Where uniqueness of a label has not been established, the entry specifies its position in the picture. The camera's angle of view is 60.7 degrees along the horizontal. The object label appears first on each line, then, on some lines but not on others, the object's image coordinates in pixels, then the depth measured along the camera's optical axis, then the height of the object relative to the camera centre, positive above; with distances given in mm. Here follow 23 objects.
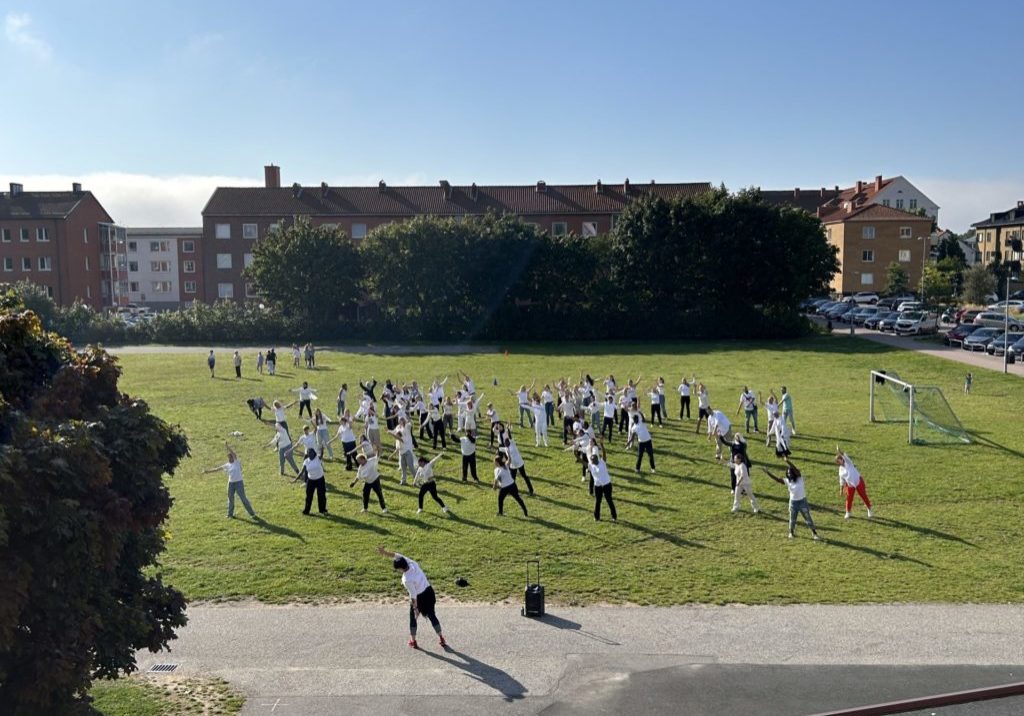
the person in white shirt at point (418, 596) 11406 -3592
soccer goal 24188 -3000
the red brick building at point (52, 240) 73938 +7312
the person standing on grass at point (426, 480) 17234 -3161
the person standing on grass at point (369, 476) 17469 -3092
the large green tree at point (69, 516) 6941 -1569
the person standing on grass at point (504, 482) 16938 -3179
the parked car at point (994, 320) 50281 -507
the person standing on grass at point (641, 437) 20547 -2822
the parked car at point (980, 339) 45125 -1414
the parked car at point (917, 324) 54281 -694
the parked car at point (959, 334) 47469 -1195
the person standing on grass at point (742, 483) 17438 -3354
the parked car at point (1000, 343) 43175 -1573
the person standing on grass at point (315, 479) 17516 -3170
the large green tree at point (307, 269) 58188 +3582
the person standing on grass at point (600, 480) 16578 -3079
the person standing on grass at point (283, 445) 21328 -2992
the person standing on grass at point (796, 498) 15633 -3300
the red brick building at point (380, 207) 75000 +9790
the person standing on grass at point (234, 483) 17391 -3198
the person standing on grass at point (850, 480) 16609 -3159
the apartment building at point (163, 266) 97938 +6564
